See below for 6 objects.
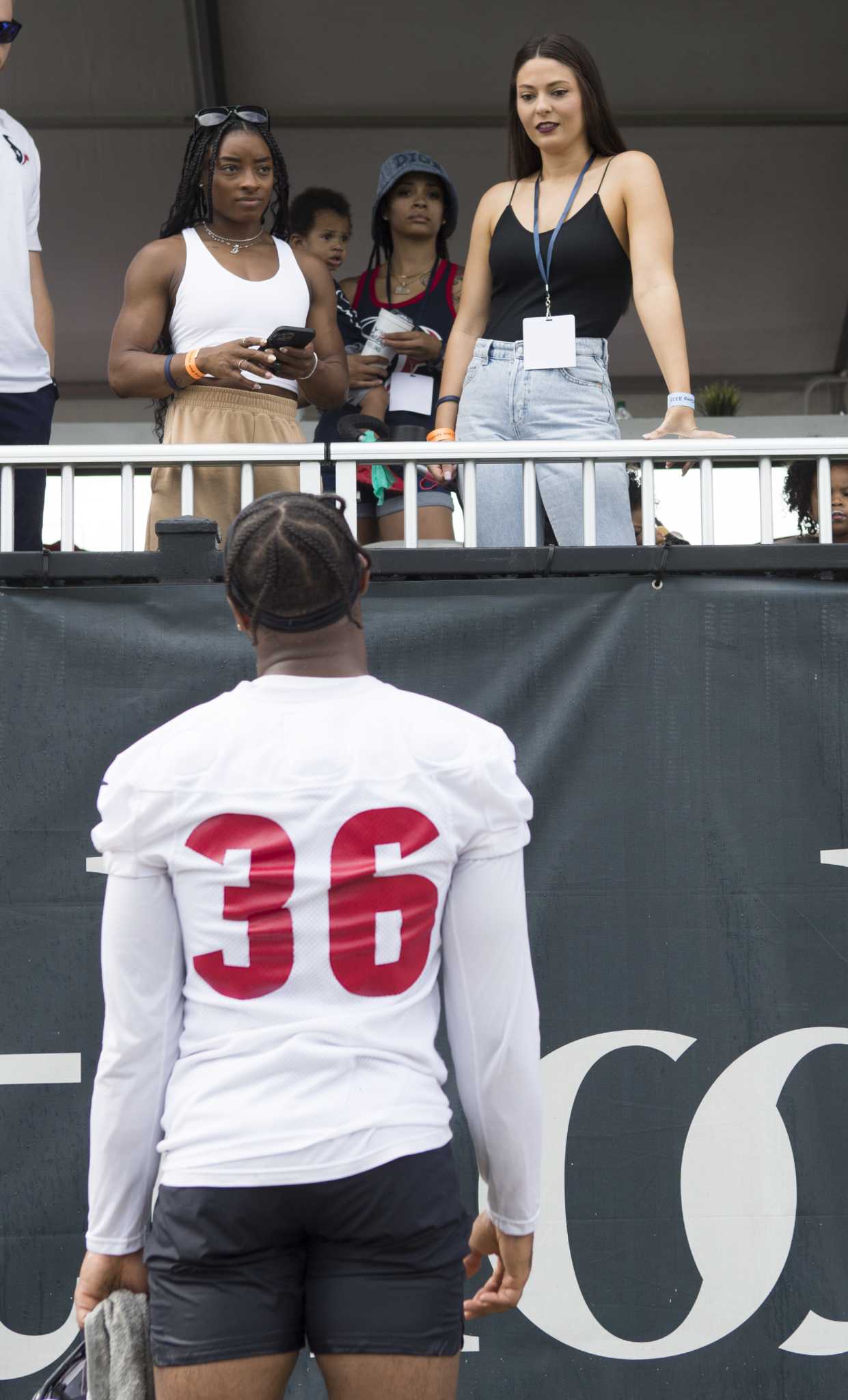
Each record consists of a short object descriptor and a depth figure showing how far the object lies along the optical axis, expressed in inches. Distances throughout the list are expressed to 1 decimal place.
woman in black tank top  240.8
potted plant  562.6
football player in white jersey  122.1
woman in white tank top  255.1
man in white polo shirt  269.7
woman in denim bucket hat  308.7
